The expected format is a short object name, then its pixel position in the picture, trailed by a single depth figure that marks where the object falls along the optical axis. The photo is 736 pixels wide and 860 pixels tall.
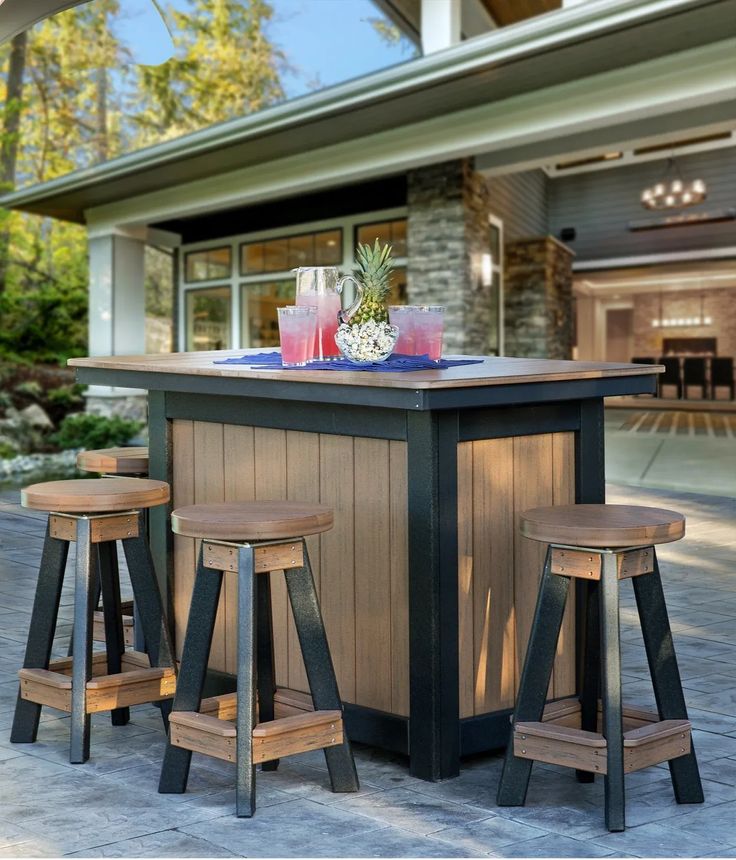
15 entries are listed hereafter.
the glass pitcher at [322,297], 3.02
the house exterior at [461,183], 6.75
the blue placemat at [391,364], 2.76
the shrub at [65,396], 13.24
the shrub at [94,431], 10.98
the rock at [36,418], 12.74
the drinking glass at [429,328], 3.04
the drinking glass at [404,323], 3.04
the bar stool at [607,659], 2.26
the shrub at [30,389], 13.52
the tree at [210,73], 17.28
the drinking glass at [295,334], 2.92
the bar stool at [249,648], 2.33
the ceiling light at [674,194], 13.37
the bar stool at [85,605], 2.71
